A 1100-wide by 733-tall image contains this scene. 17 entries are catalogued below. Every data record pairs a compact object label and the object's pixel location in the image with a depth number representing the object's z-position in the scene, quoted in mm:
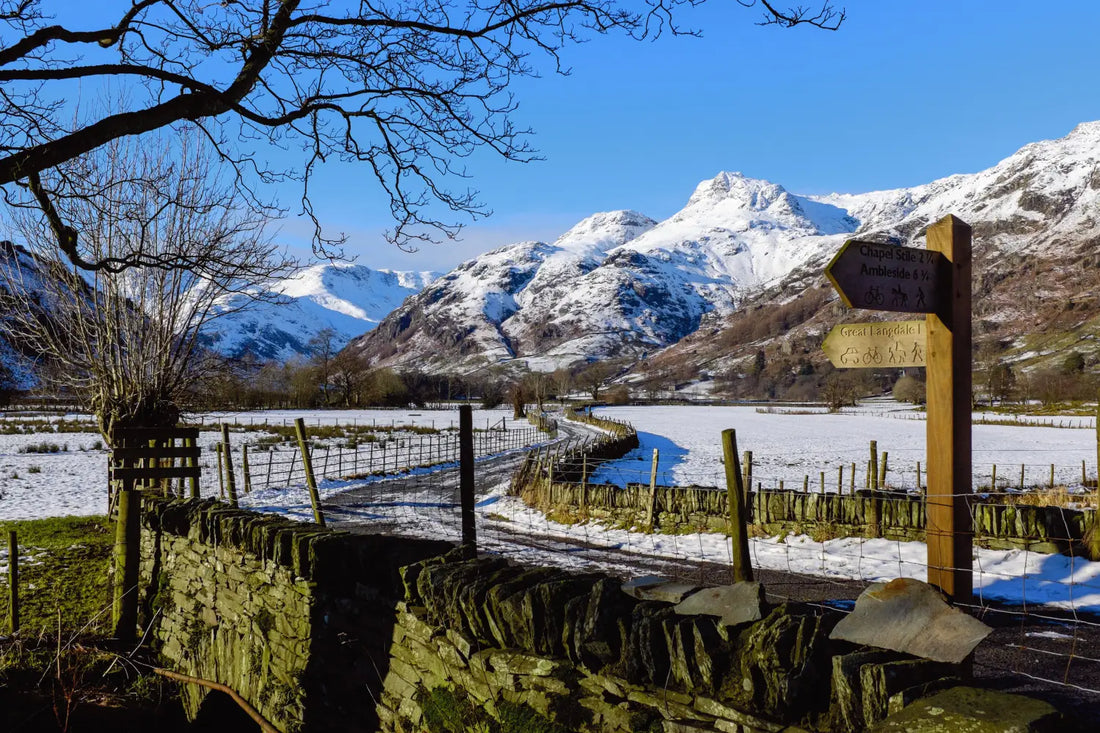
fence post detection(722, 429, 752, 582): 5367
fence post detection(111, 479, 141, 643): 7625
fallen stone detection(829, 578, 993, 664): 2580
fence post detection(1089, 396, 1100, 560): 8578
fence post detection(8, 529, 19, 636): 7070
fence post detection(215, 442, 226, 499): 15930
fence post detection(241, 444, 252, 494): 16531
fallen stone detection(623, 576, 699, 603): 3482
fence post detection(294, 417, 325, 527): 9695
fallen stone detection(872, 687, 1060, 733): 2035
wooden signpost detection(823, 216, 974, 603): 3779
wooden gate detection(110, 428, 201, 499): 8477
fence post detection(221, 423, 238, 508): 13676
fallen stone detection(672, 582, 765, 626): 2943
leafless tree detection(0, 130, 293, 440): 13328
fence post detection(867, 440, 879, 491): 13672
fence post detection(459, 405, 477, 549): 6996
